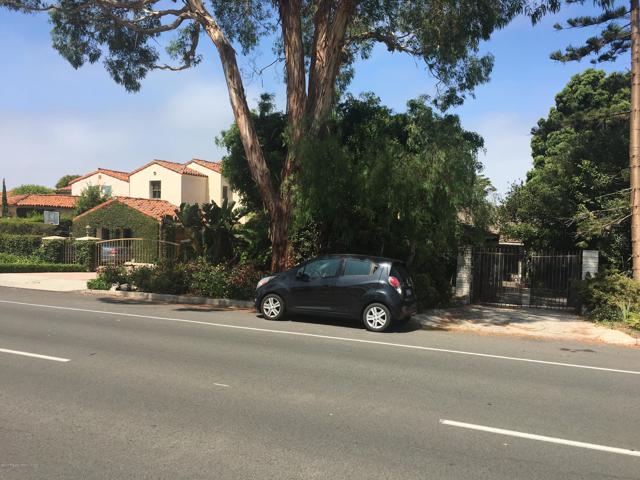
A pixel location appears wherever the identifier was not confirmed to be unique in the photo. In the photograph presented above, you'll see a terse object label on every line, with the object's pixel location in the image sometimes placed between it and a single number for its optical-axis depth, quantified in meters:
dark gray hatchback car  11.02
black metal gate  16.55
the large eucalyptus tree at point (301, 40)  13.91
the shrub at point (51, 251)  27.94
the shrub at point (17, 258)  26.42
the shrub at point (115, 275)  17.89
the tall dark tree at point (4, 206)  49.62
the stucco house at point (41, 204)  49.03
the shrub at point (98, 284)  18.05
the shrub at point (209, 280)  15.42
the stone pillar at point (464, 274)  16.67
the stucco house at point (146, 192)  32.34
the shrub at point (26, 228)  36.91
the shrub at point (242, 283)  15.13
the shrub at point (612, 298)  12.80
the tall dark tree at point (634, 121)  13.79
